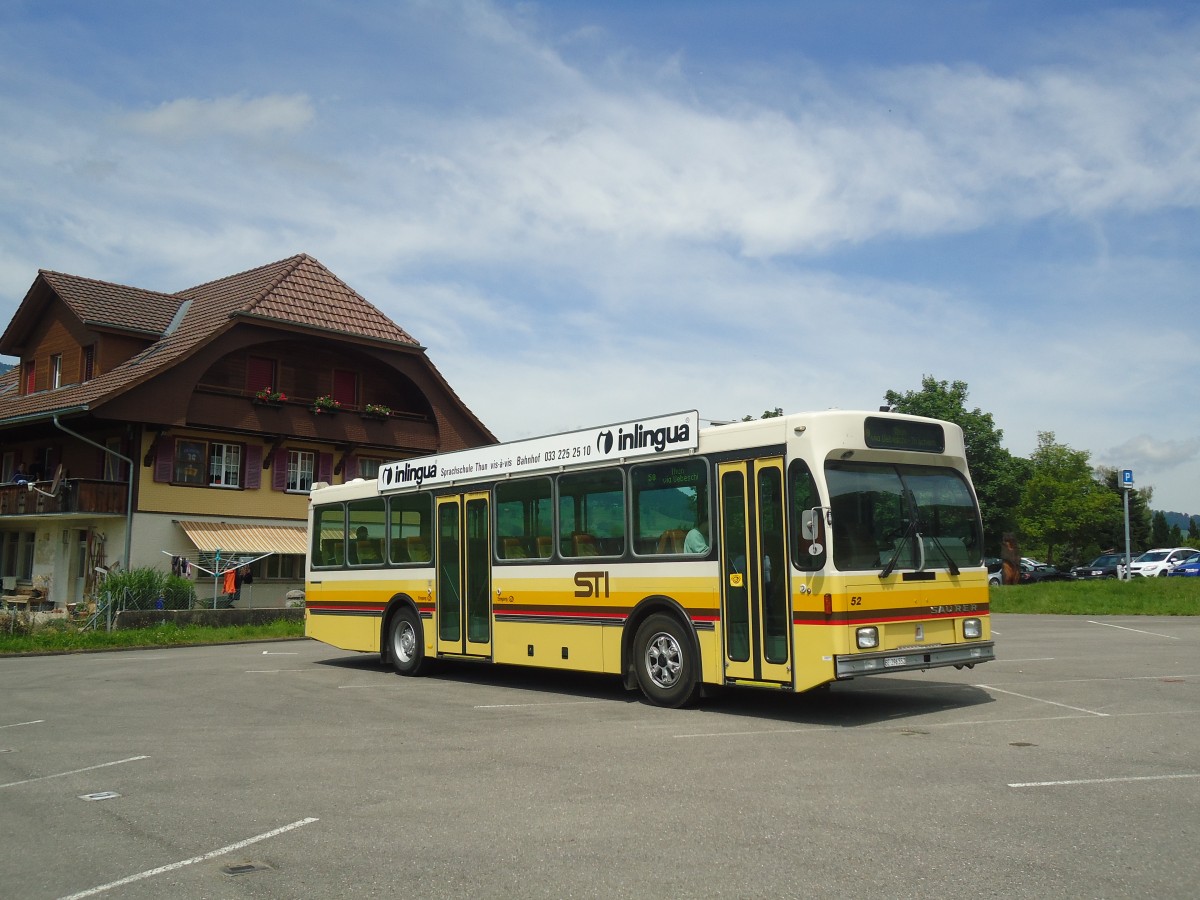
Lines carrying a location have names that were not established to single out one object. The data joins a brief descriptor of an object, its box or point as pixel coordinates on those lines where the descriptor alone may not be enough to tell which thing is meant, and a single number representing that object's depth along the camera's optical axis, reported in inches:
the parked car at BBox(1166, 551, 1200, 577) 1958.7
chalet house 1360.7
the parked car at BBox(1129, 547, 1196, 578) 1996.8
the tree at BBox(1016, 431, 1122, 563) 3070.9
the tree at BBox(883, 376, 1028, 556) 2682.1
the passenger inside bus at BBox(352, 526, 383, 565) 681.0
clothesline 1322.6
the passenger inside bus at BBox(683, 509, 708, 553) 458.0
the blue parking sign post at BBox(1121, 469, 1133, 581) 1413.6
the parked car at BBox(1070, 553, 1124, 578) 2079.2
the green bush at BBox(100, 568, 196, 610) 1139.9
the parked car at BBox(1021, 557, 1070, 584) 2341.3
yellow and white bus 416.2
